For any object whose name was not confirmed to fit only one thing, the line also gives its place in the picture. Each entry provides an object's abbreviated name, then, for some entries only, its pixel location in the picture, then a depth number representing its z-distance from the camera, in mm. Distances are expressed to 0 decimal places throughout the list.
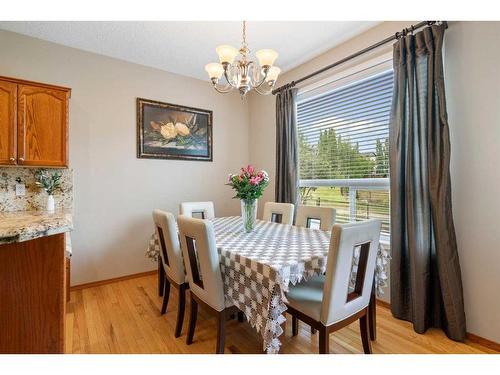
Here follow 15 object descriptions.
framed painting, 3186
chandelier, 1803
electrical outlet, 2480
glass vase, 2150
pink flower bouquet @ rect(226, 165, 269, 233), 2104
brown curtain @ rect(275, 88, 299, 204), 3180
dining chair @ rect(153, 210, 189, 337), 1891
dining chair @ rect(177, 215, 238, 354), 1507
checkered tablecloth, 1246
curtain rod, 2028
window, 2441
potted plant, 2512
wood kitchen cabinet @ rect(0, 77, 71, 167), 2197
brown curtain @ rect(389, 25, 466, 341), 1835
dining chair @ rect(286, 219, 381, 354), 1304
